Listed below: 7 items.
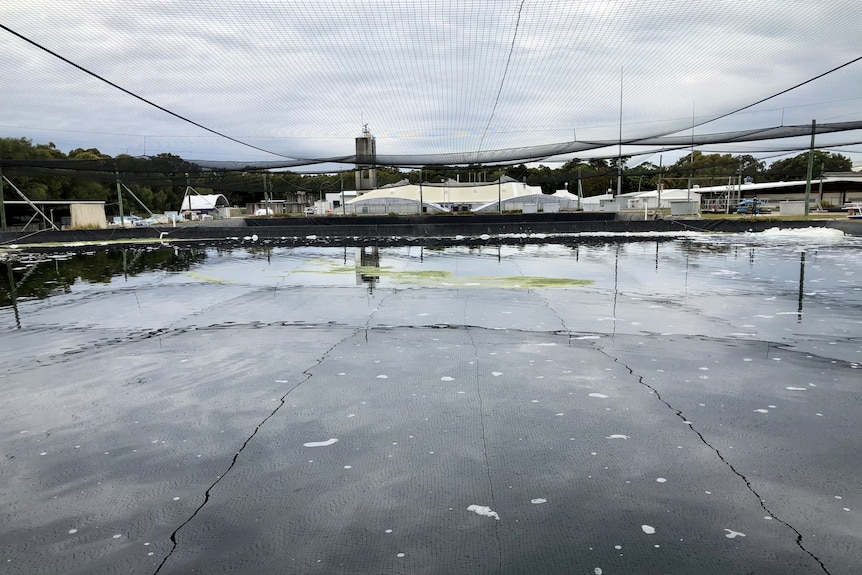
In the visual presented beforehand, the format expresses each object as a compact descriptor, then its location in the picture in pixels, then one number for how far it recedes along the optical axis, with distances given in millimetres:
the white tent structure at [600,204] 61491
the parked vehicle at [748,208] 50594
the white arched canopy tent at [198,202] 62812
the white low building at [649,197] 69062
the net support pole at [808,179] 29909
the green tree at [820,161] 90312
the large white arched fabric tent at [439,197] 65312
